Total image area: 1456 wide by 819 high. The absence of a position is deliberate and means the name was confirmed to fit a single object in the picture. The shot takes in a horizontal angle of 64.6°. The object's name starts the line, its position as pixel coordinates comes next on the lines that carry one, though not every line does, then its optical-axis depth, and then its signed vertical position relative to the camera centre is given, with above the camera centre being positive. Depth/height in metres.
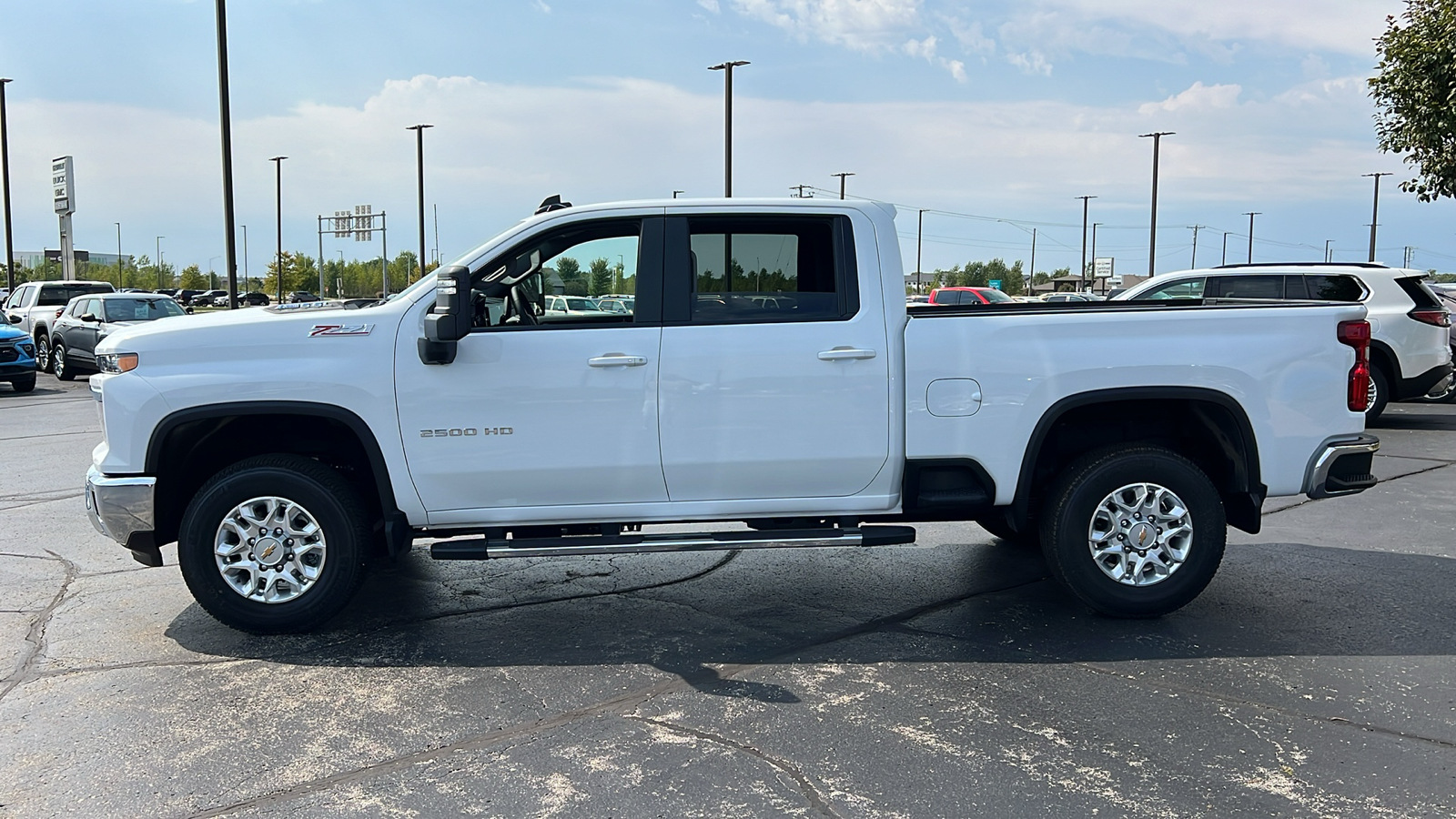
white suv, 12.88 +0.06
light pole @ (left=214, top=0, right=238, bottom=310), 21.64 +2.95
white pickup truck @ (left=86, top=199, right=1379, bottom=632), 5.36 -0.52
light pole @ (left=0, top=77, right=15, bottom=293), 36.91 +4.27
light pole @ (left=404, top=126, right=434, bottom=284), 45.84 +5.82
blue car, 19.50 -1.08
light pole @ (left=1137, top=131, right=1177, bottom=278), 50.88 +2.90
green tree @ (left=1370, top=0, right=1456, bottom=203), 15.30 +3.01
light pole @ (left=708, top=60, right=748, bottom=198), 36.03 +5.94
